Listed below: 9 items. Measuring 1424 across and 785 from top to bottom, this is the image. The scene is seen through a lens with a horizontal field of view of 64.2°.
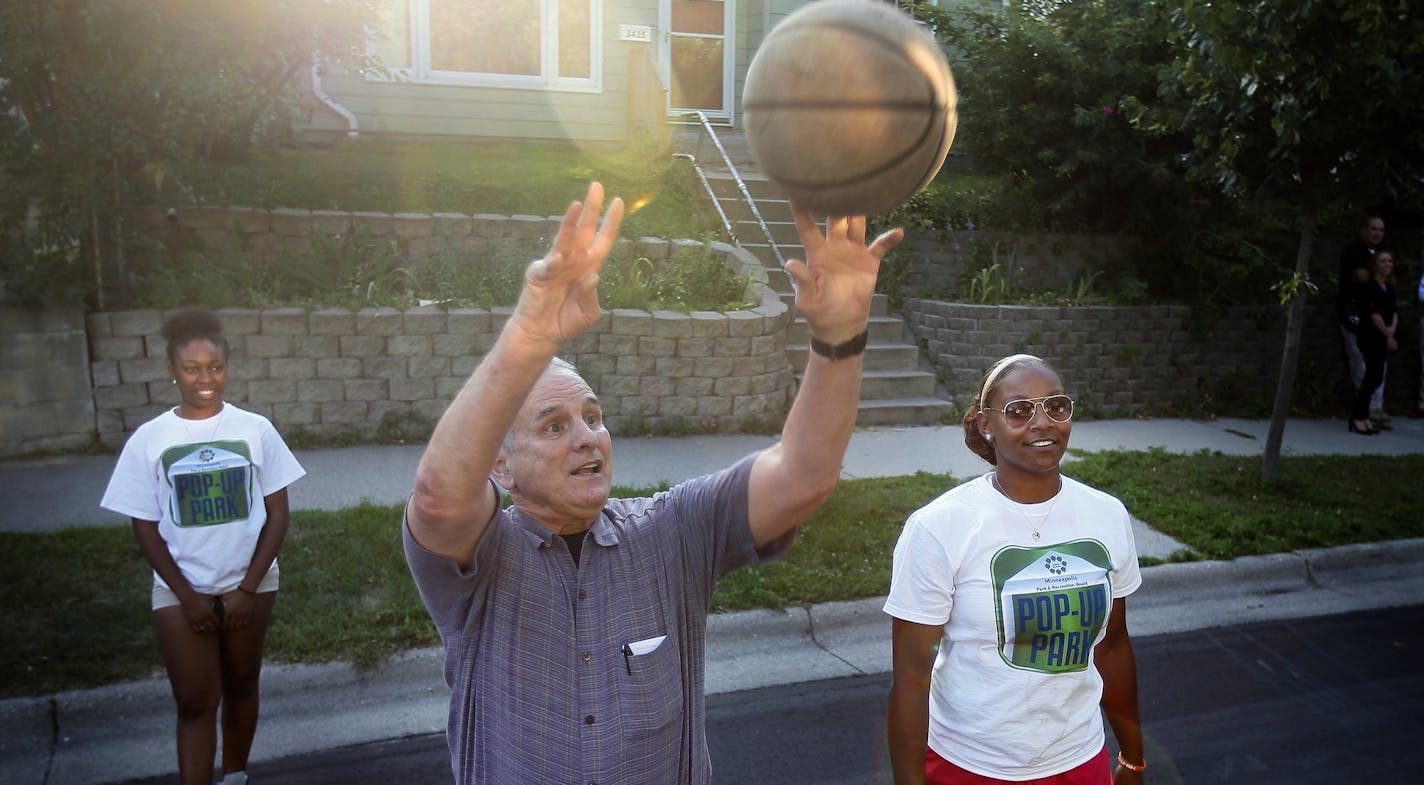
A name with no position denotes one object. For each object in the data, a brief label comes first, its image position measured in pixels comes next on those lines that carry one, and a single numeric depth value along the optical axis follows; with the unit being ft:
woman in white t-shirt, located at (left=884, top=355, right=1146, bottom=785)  9.68
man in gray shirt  6.76
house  46.32
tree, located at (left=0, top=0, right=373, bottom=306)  25.25
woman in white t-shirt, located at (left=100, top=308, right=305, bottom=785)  12.78
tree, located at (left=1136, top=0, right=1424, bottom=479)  22.86
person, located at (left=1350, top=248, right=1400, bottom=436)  35.91
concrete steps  33.78
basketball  6.95
